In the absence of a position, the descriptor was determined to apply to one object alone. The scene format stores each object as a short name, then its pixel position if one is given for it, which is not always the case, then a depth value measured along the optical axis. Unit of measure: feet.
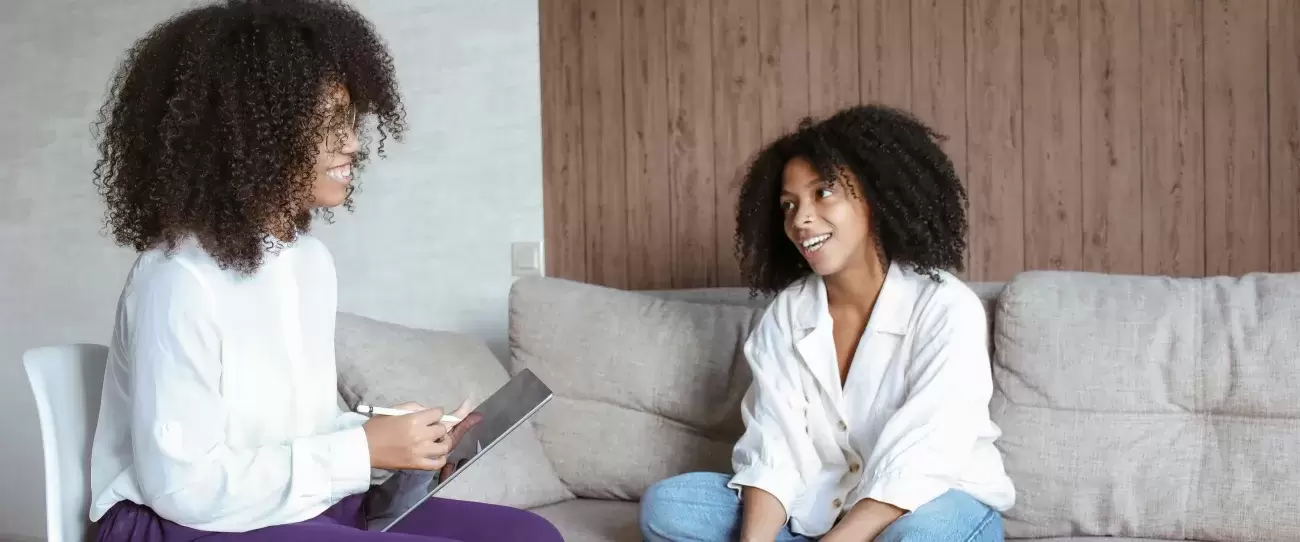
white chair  3.94
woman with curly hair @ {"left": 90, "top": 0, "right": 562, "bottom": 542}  3.52
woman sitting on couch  5.06
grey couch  5.39
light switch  8.40
